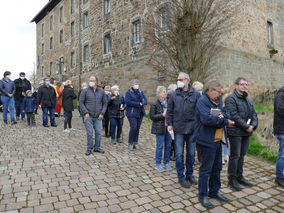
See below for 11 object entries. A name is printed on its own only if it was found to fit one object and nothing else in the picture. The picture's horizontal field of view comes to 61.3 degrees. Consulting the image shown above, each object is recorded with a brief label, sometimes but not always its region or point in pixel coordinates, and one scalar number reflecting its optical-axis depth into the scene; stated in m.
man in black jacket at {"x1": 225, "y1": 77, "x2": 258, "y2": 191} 3.94
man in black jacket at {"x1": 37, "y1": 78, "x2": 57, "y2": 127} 9.28
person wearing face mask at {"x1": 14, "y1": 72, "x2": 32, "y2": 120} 10.28
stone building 13.58
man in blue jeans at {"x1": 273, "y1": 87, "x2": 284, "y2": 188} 4.19
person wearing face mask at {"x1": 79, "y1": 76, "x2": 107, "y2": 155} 5.88
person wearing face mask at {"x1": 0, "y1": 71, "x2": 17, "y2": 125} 9.20
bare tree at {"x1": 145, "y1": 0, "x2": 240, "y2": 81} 9.41
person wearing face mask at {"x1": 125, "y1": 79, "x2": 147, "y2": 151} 6.39
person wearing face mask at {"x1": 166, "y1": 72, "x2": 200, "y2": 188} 4.13
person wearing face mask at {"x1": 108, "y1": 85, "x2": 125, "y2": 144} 7.13
